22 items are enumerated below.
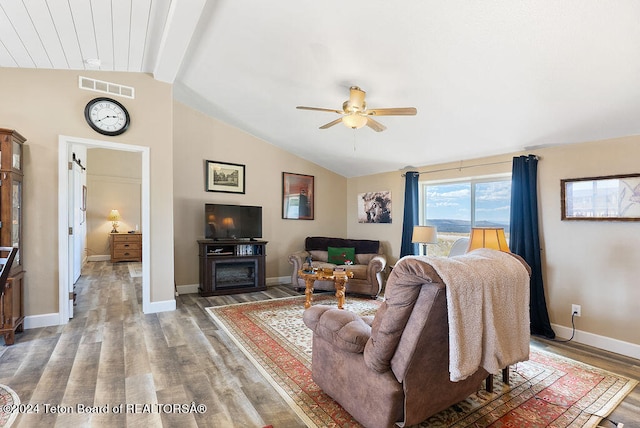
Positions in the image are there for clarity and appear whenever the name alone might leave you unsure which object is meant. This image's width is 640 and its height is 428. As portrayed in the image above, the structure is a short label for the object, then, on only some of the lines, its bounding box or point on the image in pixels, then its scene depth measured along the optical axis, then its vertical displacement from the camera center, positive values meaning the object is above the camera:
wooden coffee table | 4.20 -0.89
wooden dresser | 8.37 -0.94
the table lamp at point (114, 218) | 8.86 -0.15
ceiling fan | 3.07 +1.02
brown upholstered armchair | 1.60 -0.75
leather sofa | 5.10 -0.89
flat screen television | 5.25 -0.15
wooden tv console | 5.09 -0.93
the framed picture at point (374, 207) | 5.93 +0.12
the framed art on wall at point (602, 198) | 3.05 +0.16
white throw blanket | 1.59 -0.56
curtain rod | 4.24 +0.70
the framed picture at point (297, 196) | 6.29 +0.35
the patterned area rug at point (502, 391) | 2.01 -1.35
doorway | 3.65 -0.11
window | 4.36 +0.11
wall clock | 3.81 +1.23
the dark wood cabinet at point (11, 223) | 3.01 -0.11
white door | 3.88 -0.11
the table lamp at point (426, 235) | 4.41 -0.31
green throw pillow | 5.78 -0.80
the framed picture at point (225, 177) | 5.52 +0.66
